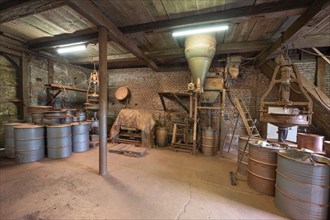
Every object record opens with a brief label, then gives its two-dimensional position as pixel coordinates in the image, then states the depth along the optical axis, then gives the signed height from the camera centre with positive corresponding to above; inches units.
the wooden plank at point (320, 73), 186.7 +42.3
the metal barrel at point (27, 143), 144.9 -42.6
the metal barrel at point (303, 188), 76.9 -44.9
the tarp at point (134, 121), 211.6 -27.0
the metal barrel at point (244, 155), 131.7 -46.2
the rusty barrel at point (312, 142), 100.8 -25.6
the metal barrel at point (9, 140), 157.4 -42.9
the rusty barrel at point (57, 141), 158.9 -43.6
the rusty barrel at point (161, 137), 221.3 -51.4
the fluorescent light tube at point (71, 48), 176.5 +67.4
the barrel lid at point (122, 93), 262.2 +17.0
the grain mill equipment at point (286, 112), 92.7 -4.2
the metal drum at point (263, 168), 102.5 -46.1
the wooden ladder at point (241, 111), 185.9 -8.6
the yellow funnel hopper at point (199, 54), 150.2 +54.8
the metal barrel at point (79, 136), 179.8 -42.9
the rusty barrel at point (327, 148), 89.4 -25.8
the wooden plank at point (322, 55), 172.2 +60.8
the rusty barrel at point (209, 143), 185.0 -49.6
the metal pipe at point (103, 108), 125.3 -5.2
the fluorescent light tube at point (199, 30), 120.3 +63.1
